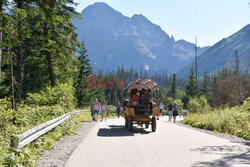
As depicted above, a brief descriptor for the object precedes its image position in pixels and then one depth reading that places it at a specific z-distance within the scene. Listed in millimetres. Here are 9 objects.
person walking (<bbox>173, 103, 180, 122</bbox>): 25328
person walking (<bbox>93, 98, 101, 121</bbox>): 22355
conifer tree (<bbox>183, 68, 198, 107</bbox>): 74188
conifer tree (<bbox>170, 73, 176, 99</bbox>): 80812
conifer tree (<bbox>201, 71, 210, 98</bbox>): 91875
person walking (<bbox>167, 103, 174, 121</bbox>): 27512
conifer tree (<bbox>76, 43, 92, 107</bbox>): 53234
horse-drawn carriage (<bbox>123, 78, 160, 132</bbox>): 14289
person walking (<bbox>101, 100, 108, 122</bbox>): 23812
